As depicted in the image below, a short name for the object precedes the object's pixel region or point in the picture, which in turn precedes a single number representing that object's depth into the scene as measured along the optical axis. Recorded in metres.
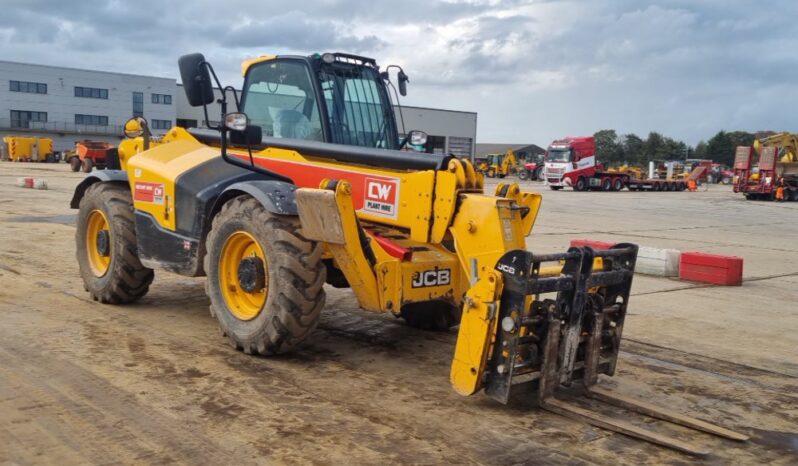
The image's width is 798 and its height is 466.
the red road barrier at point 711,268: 10.36
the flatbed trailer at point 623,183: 45.56
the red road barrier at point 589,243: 10.56
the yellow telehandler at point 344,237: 4.48
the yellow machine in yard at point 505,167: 64.44
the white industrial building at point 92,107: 73.31
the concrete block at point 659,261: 10.86
